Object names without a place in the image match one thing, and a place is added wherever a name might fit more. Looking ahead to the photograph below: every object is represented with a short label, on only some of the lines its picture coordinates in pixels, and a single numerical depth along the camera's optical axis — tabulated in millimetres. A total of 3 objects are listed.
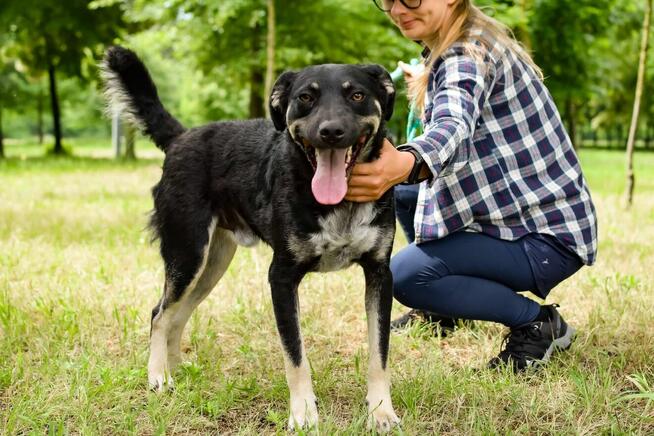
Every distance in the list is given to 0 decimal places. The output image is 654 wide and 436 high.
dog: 2895
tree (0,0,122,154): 18828
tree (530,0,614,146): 17875
